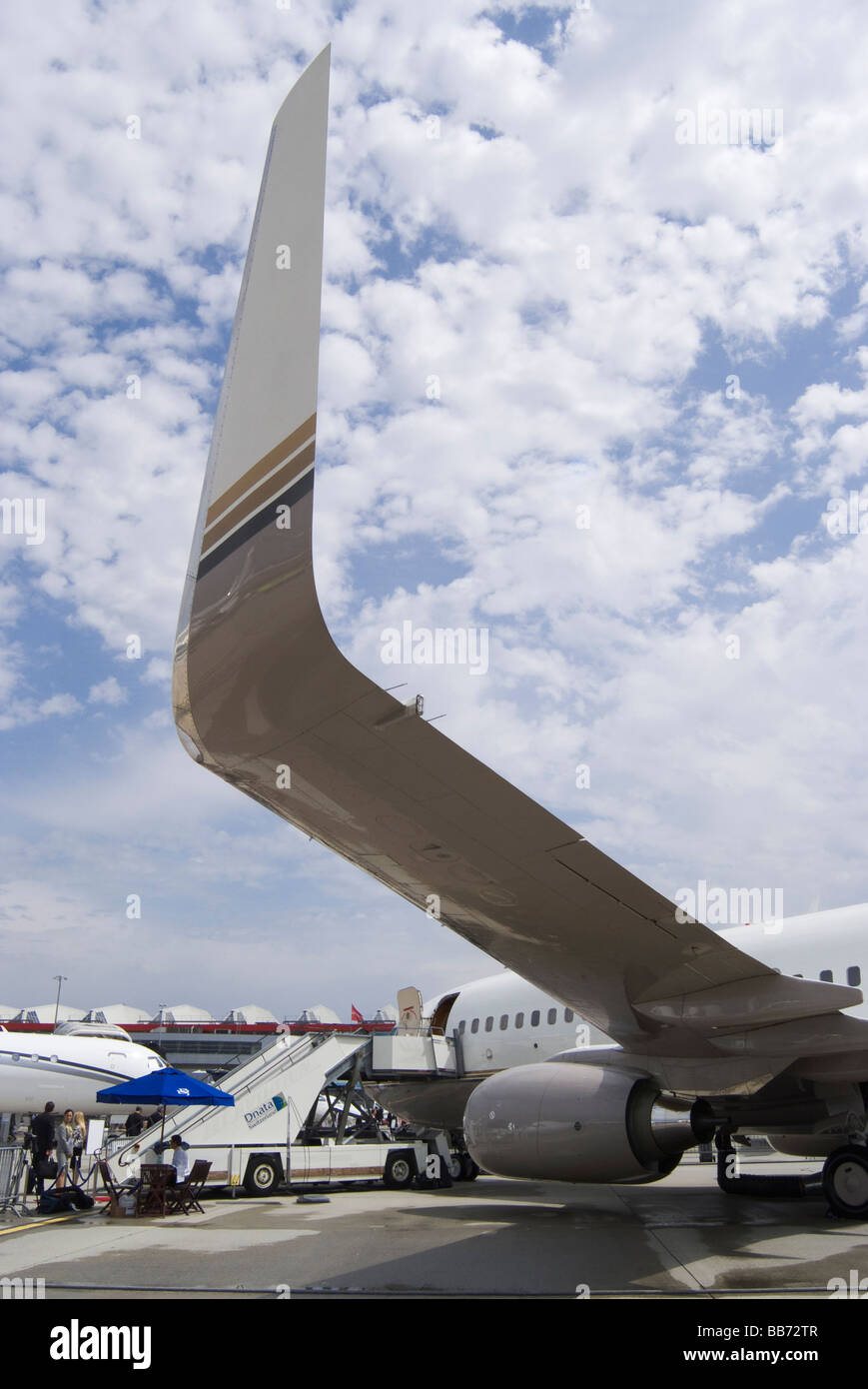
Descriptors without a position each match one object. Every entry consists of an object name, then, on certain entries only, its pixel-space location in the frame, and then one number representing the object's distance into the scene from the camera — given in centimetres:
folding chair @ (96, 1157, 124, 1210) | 1213
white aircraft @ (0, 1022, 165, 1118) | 2514
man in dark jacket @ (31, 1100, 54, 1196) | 1339
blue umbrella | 1258
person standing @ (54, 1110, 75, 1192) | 1368
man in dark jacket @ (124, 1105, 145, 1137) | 2154
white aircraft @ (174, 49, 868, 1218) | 423
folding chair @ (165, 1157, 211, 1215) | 1202
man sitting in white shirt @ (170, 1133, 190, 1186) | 1292
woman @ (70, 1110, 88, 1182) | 1438
